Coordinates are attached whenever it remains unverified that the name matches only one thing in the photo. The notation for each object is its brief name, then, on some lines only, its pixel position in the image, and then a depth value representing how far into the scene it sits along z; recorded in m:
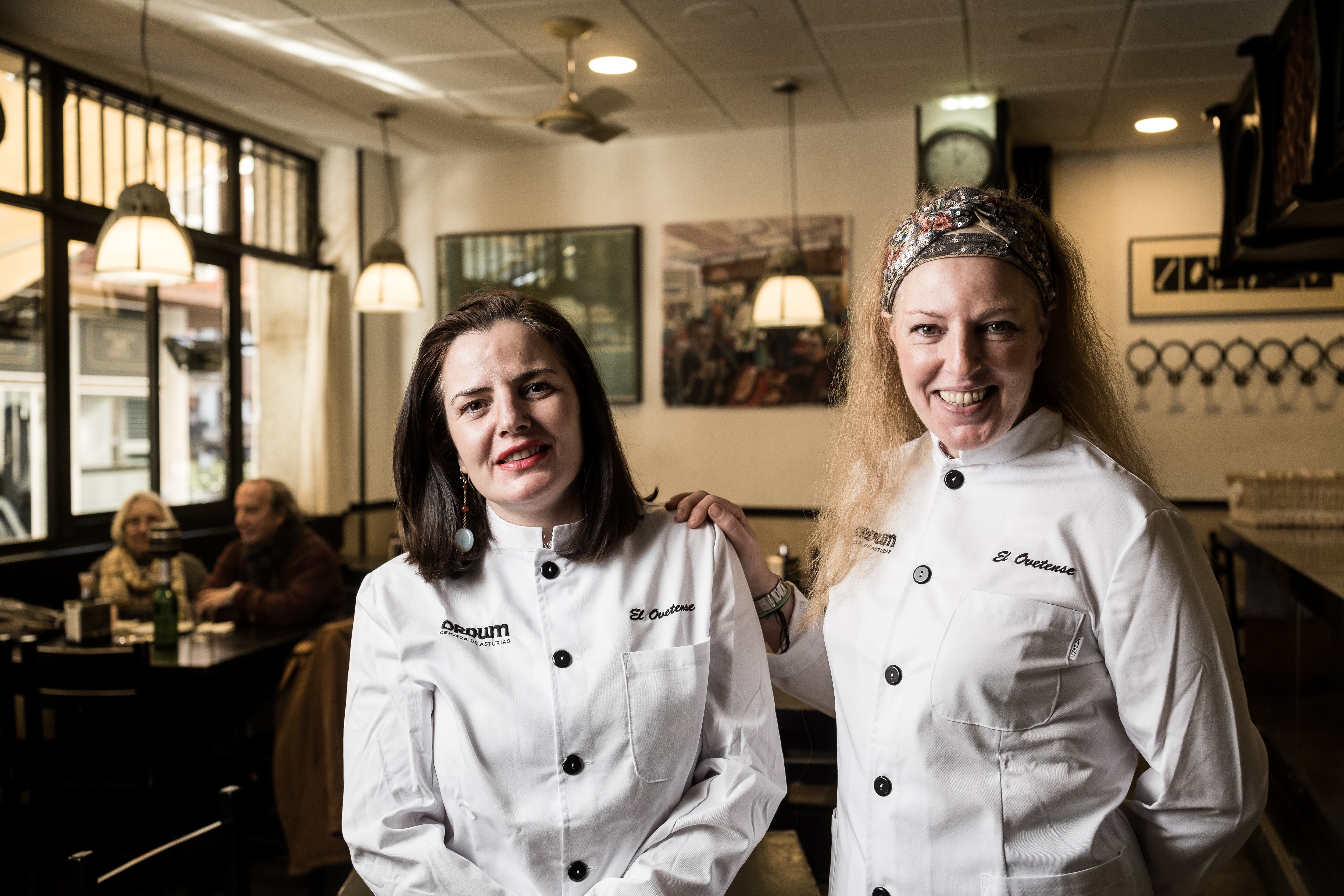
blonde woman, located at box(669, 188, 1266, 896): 1.20
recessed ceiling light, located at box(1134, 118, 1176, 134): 6.02
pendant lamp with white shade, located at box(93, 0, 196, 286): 3.61
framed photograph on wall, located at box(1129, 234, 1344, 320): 6.34
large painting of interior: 6.27
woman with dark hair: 1.39
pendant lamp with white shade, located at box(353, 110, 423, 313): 5.52
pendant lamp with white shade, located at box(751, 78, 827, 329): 5.30
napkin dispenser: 3.58
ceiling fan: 4.46
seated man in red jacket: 3.99
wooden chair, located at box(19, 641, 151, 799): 2.98
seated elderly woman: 4.12
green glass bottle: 3.56
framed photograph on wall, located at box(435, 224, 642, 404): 6.63
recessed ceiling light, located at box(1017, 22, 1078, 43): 4.51
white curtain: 6.54
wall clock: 5.62
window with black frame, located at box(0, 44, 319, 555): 4.62
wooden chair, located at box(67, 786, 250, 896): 1.54
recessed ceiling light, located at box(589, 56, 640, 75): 4.95
